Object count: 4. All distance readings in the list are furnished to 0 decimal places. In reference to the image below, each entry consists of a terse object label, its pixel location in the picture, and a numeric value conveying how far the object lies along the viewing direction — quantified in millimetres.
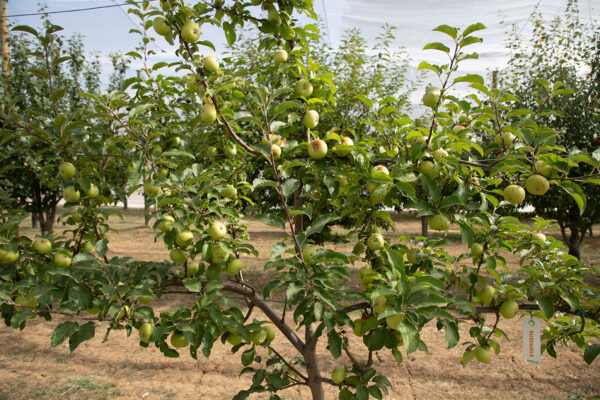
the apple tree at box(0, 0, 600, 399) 1124
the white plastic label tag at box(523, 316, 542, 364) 1625
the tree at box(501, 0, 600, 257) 5129
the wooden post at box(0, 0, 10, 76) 5153
